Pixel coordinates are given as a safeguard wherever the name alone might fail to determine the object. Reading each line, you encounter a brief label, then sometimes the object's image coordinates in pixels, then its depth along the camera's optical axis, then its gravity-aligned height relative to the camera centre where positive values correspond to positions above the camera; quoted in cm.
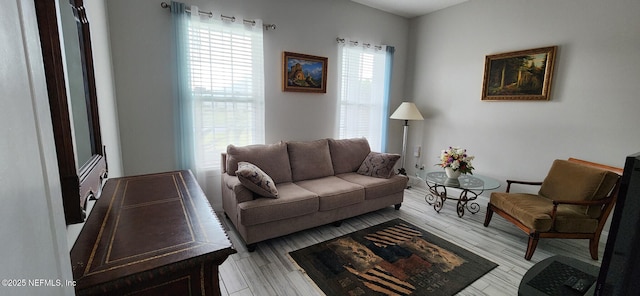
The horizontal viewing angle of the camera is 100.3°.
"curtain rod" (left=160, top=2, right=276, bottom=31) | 264 +94
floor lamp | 395 -6
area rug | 201 -132
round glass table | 306 -86
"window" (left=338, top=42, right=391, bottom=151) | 394 +22
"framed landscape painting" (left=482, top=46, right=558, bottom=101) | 300 +43
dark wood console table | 81 -50
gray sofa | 244 -87
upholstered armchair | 230 -88
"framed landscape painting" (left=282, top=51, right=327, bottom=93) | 340 +44
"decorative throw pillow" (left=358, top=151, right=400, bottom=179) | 337 -73
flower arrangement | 309 -59
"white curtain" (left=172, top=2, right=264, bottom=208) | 277 +18
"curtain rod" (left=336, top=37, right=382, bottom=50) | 375 +93
